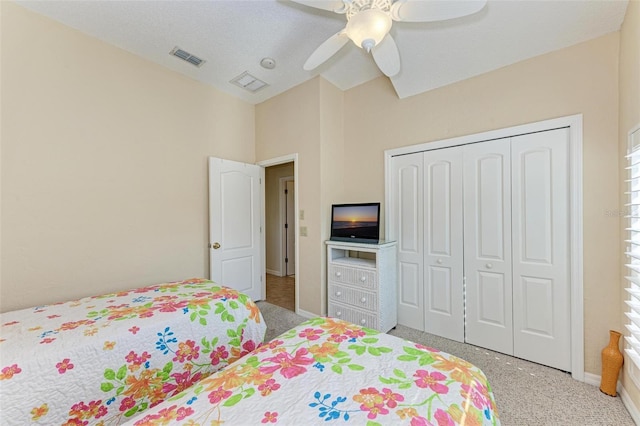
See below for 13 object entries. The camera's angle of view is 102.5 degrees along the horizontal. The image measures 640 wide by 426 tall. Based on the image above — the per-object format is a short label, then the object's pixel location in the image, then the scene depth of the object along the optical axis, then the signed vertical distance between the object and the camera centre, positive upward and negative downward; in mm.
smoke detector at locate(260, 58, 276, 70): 2662 +1571
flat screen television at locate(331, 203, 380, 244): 2729 -125
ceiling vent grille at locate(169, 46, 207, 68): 2531 +1589
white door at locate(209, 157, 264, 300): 3096 -170
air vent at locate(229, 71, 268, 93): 2973 +1566
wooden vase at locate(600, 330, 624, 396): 1711 -1037
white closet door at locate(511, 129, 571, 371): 2016 -311
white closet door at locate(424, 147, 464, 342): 2482 -332
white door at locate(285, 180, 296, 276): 5332 -406
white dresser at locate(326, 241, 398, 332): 2580 -792
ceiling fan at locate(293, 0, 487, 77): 1348 +1082
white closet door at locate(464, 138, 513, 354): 2246 -310
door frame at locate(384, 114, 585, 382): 1925 -235
